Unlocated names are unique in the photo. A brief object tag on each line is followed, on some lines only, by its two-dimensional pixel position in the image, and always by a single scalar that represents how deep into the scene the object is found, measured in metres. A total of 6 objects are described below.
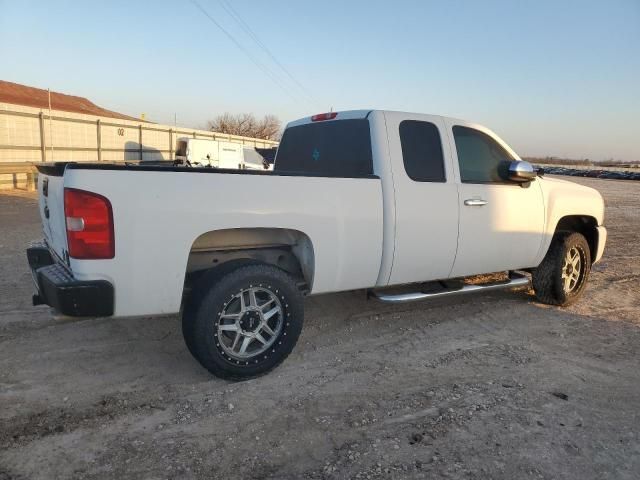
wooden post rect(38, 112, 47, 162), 18.45
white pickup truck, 2.91
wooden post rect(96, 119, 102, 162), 22.04
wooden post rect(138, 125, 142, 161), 25.45
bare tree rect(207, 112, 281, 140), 66.56
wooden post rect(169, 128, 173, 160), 28.53
